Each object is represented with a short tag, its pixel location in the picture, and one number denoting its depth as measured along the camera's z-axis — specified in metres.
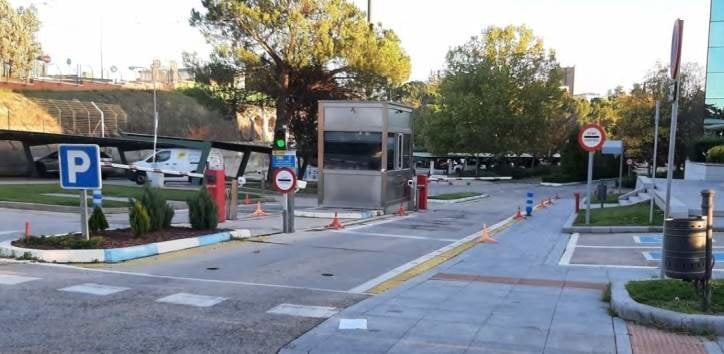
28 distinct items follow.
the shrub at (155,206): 11.57
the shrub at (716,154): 29.66
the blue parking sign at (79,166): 10.38
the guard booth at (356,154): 20.58
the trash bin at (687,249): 6.33
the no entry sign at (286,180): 14.57
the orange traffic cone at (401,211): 21.59
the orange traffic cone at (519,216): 21.76
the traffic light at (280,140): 14.59
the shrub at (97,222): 11.26
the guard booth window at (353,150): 20.62
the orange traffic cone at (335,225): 16.42
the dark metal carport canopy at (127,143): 31.00
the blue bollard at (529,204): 22.20
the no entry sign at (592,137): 16.09
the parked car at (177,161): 34.09
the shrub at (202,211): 12.70
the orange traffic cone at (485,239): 14.18
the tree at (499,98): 57.53
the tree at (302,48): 31.44
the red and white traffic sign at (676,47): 7.14
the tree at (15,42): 56.41
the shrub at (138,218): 11.13
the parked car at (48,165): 33.97
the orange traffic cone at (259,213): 19.34
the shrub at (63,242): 10.00
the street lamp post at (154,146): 32.43
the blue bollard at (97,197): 14.32
